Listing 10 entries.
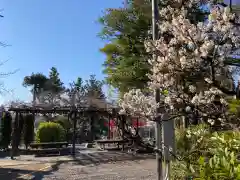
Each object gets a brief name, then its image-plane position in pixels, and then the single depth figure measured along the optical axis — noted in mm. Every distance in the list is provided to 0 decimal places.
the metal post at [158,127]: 3529
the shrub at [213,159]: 1961
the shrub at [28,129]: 13533
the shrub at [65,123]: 17340
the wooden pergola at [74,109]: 10312
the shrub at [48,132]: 12959
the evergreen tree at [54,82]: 30101
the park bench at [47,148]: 10698
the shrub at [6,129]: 13178
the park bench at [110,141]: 11822
